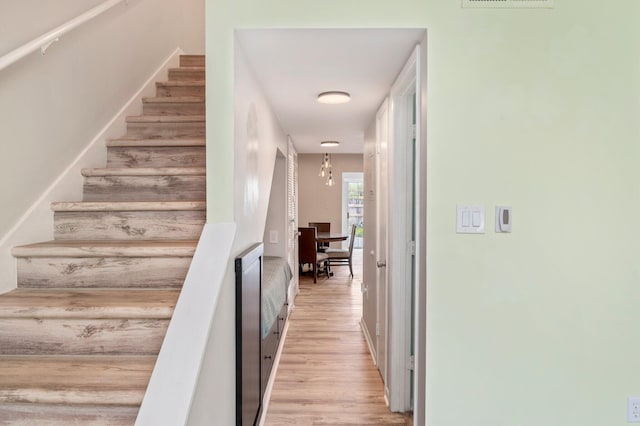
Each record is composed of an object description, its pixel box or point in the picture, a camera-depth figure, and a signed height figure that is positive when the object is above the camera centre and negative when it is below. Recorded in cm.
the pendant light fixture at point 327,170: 682 +81
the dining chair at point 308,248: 587 -68
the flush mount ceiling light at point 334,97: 237 +78
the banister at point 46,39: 132 +71
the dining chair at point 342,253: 641 -87
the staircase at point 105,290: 117 -38
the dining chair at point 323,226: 729 -37
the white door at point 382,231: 260 -19
